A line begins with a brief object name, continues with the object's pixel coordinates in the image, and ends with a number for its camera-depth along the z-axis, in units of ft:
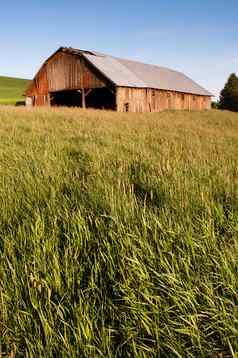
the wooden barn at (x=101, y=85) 94.93
